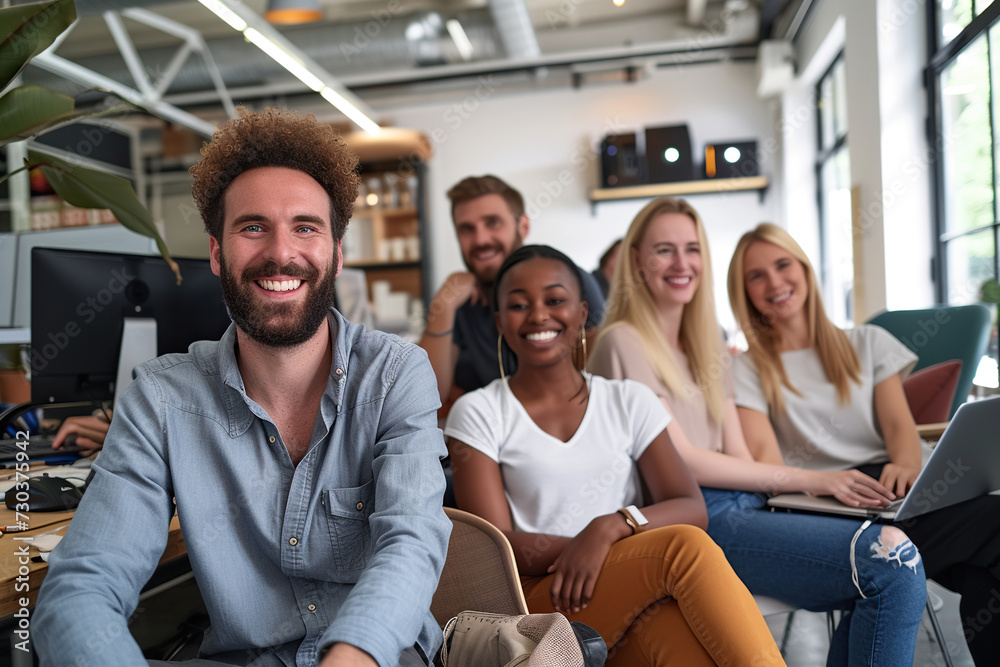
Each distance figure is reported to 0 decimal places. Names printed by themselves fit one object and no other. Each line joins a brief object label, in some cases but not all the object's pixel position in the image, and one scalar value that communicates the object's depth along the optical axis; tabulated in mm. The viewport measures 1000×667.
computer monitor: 1958
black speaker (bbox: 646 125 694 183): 6449
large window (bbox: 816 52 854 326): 5426
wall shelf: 6578
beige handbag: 1102
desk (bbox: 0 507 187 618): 1064
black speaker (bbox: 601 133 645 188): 6648
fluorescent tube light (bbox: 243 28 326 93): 4387
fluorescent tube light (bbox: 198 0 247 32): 3906
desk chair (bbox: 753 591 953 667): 1708
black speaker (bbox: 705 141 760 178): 6480
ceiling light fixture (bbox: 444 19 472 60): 5871
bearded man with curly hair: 1123
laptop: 1564
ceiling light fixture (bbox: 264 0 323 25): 4457
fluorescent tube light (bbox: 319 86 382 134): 5701
